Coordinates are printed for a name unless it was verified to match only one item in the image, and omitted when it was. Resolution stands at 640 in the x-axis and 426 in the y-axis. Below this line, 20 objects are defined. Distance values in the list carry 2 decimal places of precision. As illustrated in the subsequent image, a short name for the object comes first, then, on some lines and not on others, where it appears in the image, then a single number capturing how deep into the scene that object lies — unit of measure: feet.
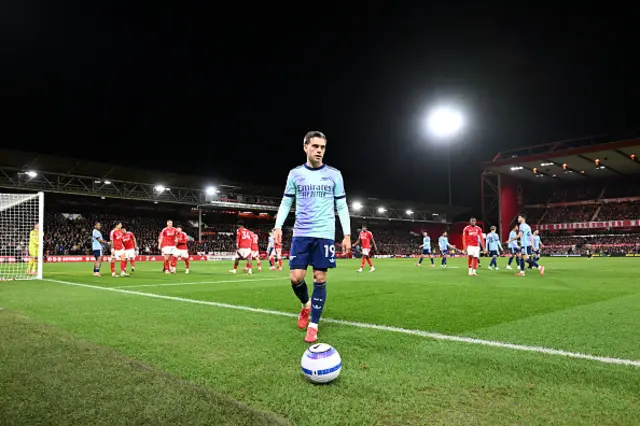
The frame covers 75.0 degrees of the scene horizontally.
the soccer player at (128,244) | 50.94
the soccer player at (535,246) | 61.82
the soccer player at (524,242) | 50.47
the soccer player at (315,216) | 16.10
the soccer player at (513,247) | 59.58
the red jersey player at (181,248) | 55.62
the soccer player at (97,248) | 48.62
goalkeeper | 49.87
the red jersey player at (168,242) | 53.88
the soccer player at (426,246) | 78.49
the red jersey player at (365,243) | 61.82
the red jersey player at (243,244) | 53.57
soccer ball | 9.89
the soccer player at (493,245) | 64.39
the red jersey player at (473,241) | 51.98
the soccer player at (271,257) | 67.39
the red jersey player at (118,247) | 50.21
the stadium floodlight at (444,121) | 145.48
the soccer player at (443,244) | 72.95
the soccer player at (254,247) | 57.68
